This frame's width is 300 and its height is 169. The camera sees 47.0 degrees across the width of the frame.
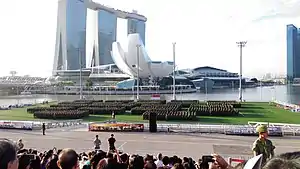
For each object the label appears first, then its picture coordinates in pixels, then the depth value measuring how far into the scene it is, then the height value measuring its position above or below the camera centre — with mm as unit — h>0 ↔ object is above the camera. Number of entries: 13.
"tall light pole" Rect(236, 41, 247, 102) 50269 +7375
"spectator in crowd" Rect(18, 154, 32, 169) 4664 -914
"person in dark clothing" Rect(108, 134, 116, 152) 13720 -1947
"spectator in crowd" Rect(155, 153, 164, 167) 7707 -1562
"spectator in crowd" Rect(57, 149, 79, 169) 3166 -601
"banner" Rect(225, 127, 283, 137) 21609 -2252
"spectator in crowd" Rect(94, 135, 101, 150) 15992 -2268
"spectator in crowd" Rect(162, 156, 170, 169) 8180 -1577
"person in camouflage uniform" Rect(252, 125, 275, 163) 5812 -857
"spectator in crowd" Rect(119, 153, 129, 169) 7858 -1447
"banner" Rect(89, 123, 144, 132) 23688 -2196
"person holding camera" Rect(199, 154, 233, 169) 2969 -585
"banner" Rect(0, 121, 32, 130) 25686 -2284
